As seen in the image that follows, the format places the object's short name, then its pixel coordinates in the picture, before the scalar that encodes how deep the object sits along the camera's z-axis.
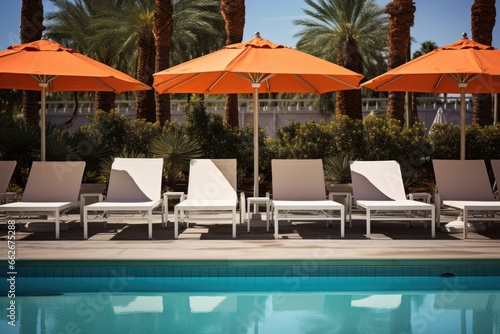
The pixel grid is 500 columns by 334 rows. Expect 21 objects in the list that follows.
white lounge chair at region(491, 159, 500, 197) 9.40
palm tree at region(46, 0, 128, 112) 31.73
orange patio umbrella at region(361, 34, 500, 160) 8.48
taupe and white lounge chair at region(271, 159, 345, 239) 9.16
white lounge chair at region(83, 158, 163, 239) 9.07
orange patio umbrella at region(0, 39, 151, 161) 8.47
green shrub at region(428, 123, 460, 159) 14.73
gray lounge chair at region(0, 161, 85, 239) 8.94
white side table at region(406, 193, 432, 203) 9.07
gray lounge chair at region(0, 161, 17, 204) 9.10
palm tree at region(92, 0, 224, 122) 27.88
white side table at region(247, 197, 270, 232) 8.69
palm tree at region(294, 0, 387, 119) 27.69
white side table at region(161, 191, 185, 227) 8.91
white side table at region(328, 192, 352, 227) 9.00
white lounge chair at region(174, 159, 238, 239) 9.12
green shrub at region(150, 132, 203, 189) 12.31
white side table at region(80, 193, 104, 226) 8.60
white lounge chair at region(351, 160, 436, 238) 8.80
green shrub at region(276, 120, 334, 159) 13.81
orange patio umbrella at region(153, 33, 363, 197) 8.26
